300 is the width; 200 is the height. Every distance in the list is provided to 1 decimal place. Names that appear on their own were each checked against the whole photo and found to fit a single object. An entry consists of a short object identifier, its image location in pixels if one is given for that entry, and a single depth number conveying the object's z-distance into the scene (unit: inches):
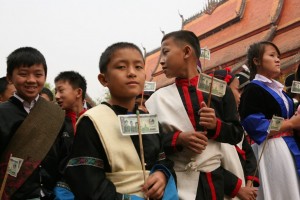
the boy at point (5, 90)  156.1
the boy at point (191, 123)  92.1
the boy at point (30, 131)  89.3
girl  123.4
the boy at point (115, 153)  72.8
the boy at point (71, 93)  152.2
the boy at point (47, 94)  189.8
